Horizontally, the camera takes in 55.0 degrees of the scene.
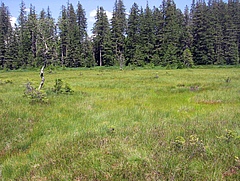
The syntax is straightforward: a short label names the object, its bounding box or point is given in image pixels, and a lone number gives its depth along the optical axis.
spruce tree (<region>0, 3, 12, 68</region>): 57.81
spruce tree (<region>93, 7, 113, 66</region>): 55.25
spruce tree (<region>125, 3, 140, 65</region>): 57.95
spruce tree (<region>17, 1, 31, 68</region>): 55.91
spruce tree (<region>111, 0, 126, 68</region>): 56.06
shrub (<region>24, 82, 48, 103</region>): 11.17
